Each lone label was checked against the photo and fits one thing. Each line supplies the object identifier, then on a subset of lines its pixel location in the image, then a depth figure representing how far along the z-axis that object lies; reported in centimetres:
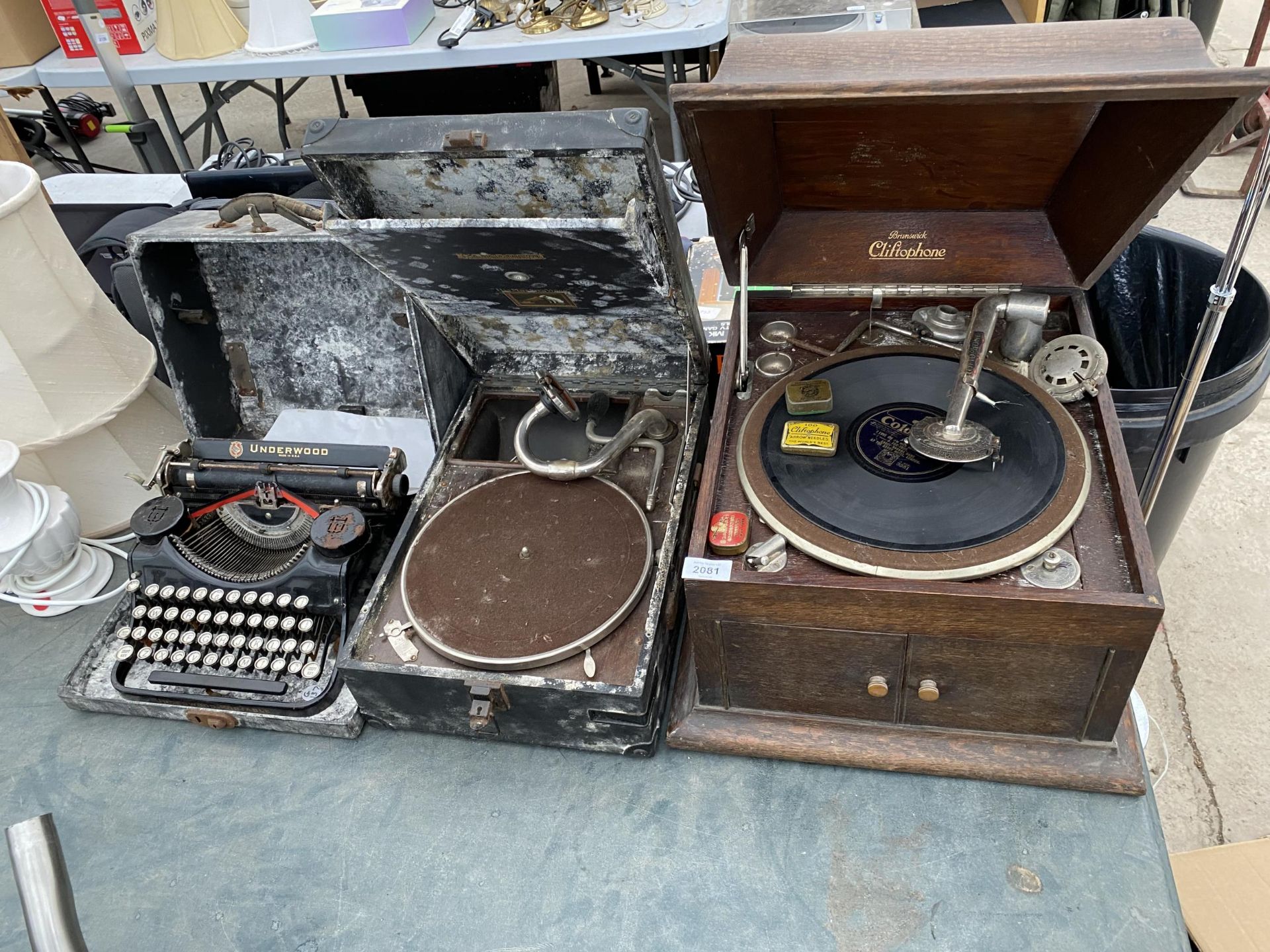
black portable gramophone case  140
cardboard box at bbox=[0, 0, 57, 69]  387
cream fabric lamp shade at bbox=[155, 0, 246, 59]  381
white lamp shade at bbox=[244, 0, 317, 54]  372
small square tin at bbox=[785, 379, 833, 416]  155
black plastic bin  189
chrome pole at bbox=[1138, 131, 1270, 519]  114
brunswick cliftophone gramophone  123
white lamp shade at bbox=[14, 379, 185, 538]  198
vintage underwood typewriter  166
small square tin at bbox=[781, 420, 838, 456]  147
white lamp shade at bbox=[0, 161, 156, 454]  172
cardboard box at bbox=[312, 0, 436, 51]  354
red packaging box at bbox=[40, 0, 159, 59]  385
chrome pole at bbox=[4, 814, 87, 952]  85
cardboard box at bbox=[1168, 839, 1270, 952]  163
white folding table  354
